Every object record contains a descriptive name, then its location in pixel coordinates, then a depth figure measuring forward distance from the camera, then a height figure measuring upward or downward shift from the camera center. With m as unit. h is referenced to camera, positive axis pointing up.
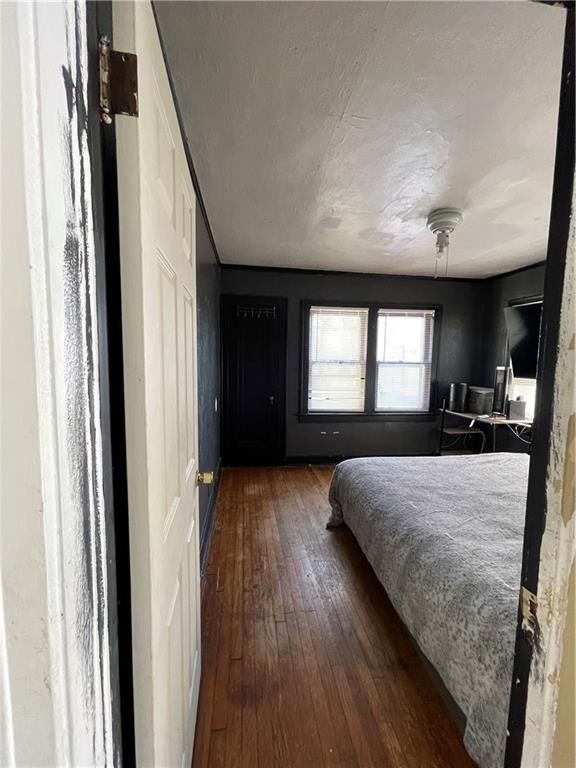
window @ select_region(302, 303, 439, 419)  4.45 -0.08
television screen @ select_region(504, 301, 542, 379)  3.64 +0.22
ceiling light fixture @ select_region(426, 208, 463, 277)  2.44 +0.98
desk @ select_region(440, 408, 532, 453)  3.69 -0.74
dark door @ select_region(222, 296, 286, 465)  4.21 -0.35
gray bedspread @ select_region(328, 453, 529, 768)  1.12 -0.91
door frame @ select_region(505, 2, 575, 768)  0.60 -0.20
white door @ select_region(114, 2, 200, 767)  0.60 -0.07
